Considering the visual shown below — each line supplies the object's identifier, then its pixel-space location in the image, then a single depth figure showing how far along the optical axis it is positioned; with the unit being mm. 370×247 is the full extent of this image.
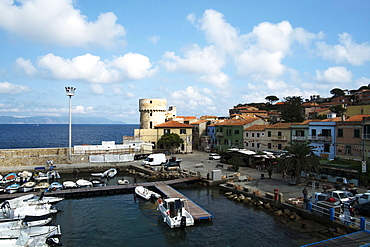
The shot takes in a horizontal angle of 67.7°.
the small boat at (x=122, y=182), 38031
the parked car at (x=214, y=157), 54606
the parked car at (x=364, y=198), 22953
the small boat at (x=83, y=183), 36469
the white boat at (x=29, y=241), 19281
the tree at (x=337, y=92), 149050
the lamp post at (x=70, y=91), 53781
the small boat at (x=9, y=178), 40262
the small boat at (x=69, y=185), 36094
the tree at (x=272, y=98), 161175
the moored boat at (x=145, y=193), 31078
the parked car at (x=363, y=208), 21391
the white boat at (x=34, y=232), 20688
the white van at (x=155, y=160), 49156
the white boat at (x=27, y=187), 34825
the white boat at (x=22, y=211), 24312
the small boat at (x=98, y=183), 37038
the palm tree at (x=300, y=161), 30844
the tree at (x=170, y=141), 62594
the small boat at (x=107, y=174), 44750
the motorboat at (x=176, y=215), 22656
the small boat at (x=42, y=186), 35719
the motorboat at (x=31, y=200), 26906
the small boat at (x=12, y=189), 34156
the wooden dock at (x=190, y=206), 24141
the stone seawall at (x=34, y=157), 48406
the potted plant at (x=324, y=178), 32750
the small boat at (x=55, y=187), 34669
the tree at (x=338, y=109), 91612
